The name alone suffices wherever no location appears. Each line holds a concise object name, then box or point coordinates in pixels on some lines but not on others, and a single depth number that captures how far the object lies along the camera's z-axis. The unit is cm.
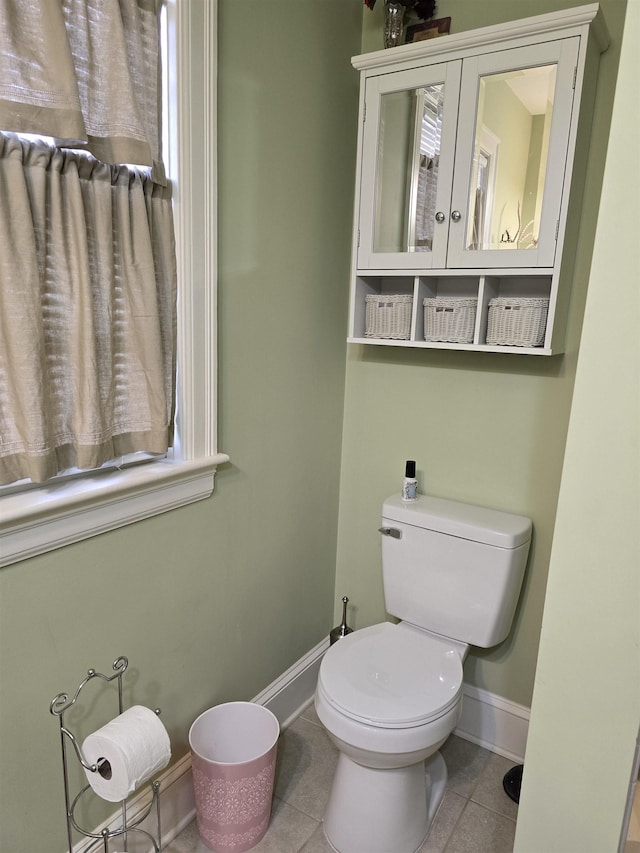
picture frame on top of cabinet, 164
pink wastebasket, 140
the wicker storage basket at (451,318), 161
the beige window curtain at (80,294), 101
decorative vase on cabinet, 165
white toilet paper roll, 110
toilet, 136
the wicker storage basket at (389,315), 173
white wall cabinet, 140
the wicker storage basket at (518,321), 150
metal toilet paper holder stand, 113
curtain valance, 96
